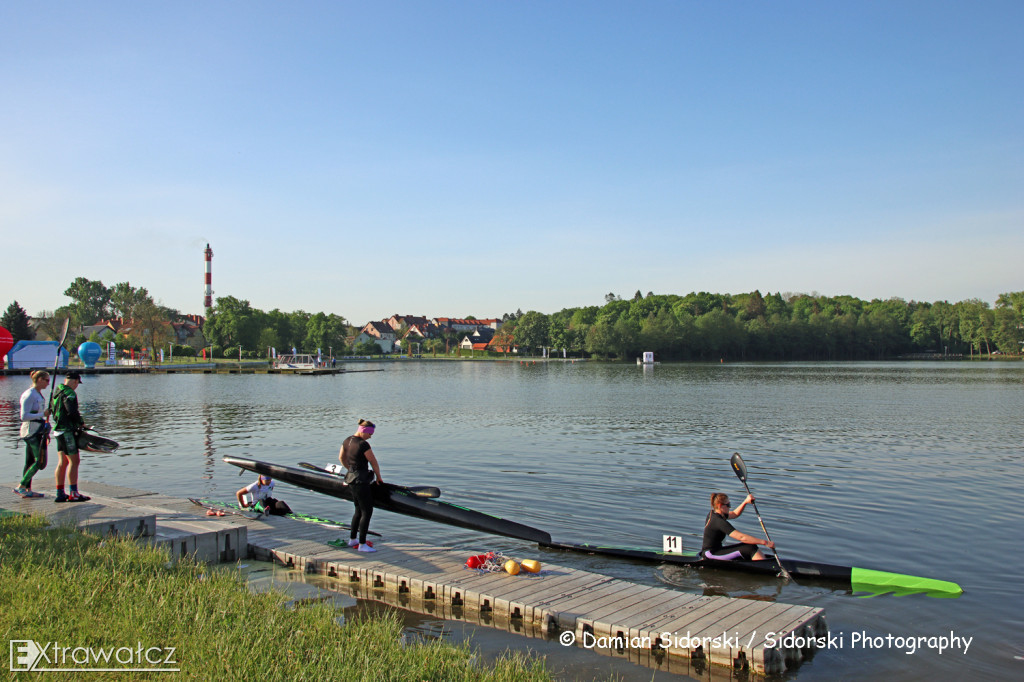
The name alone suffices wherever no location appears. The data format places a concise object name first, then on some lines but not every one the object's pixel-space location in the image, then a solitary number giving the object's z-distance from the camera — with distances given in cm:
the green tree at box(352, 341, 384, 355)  19012
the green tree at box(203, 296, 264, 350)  13725
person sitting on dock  1473
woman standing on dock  1139
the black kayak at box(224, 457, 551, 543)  1260
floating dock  822
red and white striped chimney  13950
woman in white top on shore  1303
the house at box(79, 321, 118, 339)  14277
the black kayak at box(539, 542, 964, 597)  1132
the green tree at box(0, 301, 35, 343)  10325
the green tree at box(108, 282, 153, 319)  15188
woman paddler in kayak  1201
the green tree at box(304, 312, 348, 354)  15188
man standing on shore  1265
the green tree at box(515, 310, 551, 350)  18062
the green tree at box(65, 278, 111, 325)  16432
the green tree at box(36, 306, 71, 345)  13512
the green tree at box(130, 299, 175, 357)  12100
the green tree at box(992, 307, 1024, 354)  16625
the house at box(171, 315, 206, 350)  16373
